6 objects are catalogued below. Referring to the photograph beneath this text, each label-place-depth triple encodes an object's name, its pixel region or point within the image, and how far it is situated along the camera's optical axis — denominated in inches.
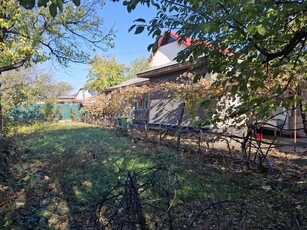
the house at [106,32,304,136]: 501.7
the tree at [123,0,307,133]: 81.6
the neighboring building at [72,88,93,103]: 1479.1
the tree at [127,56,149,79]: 1486.2
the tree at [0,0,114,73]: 315.0
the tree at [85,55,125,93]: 1171.3
